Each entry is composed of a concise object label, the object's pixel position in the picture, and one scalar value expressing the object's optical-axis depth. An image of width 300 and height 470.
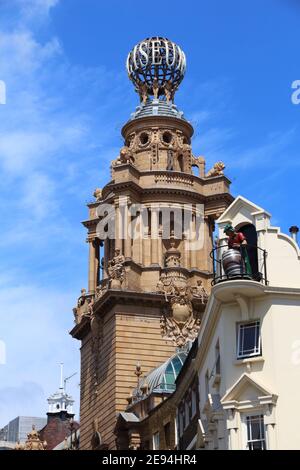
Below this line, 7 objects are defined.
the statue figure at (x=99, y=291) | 105.28
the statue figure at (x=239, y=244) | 51.50
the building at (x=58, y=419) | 167.38
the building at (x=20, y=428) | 196.75
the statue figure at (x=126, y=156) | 110.88
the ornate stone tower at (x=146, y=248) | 100.94
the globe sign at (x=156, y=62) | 118.12
